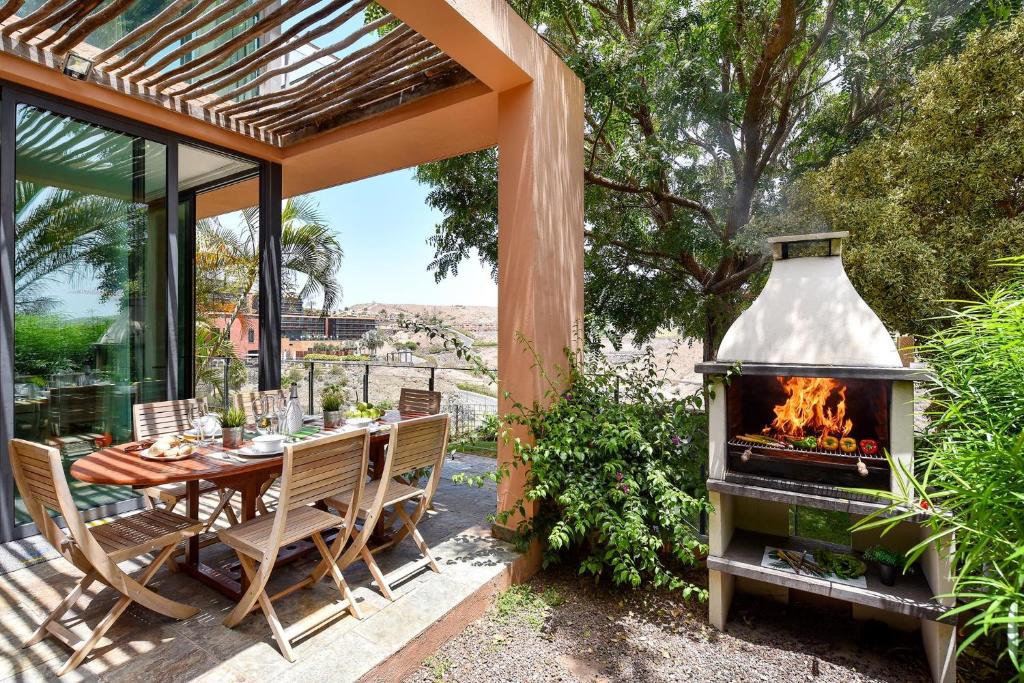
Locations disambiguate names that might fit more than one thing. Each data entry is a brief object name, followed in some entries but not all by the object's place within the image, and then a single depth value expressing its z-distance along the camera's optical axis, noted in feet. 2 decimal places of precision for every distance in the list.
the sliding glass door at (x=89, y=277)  10.69
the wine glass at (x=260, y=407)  12.86
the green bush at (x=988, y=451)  4.09
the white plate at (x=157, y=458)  8.08
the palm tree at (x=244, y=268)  17.60
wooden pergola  9.72
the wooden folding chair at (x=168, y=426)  9.57
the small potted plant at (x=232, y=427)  9.04
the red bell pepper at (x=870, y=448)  7.84
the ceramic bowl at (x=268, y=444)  8.58
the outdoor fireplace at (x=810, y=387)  7.67
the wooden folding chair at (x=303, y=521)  6.90
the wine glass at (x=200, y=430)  9.30
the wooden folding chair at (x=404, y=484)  8.42
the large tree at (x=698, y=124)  16.19
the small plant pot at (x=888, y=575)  7.73
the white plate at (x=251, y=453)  8.48
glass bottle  10.00
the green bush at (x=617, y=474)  8.82
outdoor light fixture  10.68
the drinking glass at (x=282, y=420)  10.00
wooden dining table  7.22
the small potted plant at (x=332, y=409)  10.82
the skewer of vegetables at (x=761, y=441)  8.48
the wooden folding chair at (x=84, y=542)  6.42
